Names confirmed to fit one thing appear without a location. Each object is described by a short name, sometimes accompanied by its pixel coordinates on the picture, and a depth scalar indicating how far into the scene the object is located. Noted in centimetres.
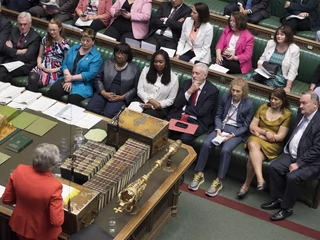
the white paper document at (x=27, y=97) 586
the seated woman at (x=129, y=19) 757
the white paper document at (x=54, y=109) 574
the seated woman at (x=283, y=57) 652
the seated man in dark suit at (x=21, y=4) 841
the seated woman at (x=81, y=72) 664
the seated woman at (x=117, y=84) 646
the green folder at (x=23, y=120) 545
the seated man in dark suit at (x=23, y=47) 703
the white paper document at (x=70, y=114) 565
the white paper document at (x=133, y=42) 732
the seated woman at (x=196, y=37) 706
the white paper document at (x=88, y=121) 559
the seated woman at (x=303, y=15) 755
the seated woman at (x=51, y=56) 685
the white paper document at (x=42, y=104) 582
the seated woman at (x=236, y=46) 691
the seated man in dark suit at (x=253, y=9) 782
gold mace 447
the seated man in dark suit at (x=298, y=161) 552
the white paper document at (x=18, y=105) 577
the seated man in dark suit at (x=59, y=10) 815
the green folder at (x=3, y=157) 498
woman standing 393
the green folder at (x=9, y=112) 552
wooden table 447
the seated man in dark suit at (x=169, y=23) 742
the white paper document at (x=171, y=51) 720
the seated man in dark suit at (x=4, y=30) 723
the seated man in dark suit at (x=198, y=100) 616
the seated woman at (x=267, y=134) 575
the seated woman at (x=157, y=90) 631
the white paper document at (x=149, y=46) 711
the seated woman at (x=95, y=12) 791
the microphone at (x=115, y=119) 522
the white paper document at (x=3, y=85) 604
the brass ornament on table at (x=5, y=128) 525
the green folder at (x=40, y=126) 538
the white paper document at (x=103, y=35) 709
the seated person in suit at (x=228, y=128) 590
